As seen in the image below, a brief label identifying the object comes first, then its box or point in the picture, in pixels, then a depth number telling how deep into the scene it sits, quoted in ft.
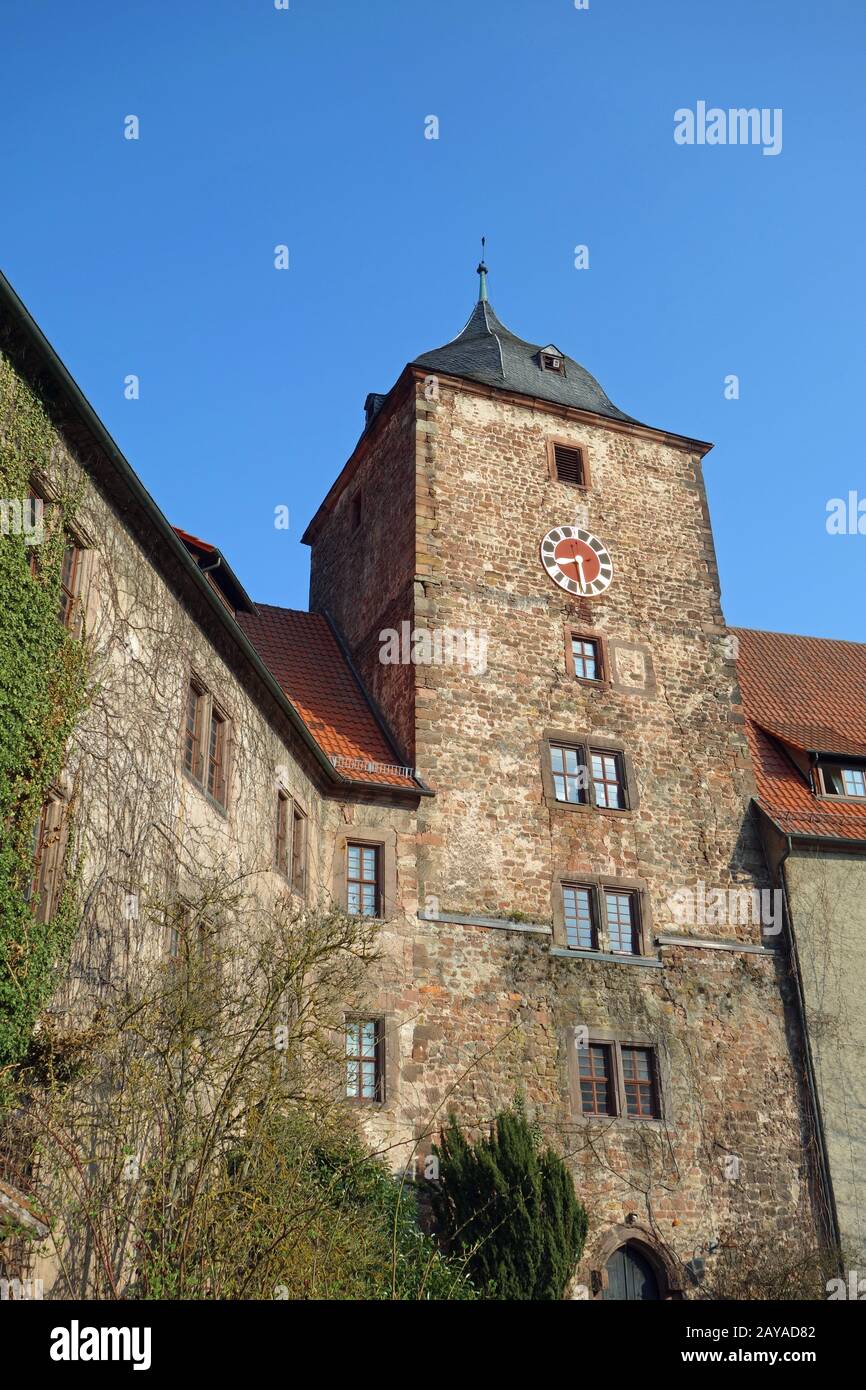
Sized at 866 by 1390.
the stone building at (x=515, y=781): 46.50
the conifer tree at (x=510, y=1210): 49.21
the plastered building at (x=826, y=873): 58.85
